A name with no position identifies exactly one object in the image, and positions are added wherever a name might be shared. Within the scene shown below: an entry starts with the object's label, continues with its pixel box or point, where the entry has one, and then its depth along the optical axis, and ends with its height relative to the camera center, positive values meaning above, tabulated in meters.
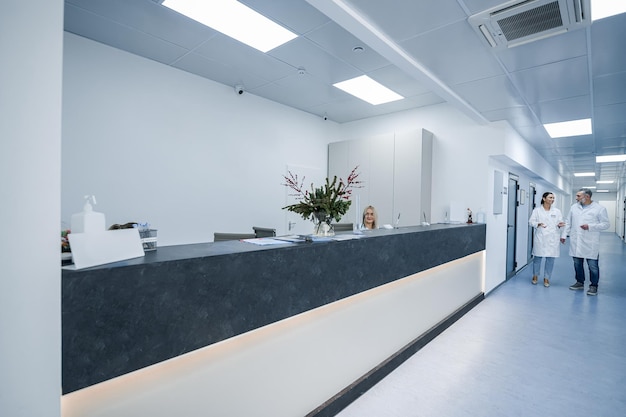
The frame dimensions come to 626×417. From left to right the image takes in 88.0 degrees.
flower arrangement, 2.39 +0.00
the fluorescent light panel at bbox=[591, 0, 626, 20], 2.33 +1.50
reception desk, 1.12 -0.44
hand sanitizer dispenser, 1.24 -0.08
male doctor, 5.36 -0.41
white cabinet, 5.07 +0.55
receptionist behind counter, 4.89 -0.19
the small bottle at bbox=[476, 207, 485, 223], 4.88 -0.13
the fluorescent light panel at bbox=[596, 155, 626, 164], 8.10 +1.36
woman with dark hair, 5.74 -0.44
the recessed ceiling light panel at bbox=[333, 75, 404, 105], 4.25 +1.63
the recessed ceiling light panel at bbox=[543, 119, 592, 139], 5.32 +1.42
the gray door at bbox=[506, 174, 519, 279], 6.28 -0.36
